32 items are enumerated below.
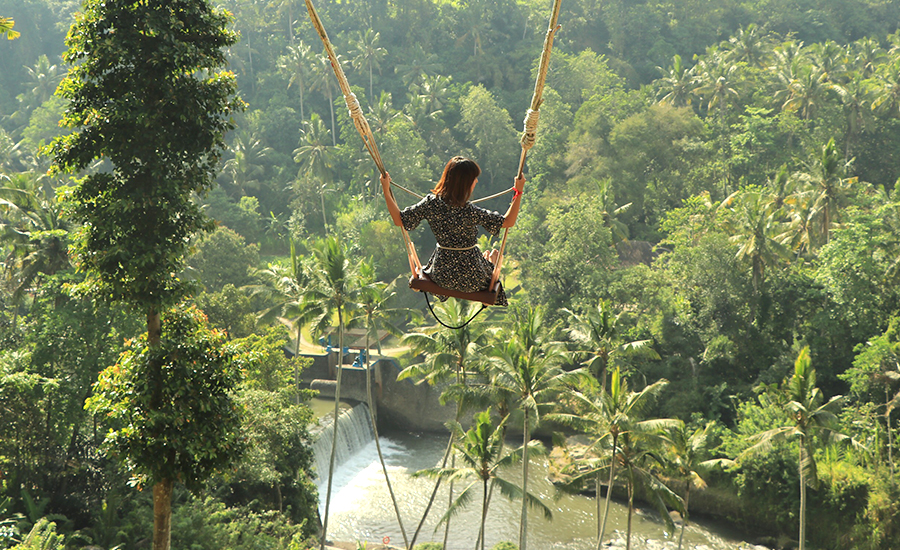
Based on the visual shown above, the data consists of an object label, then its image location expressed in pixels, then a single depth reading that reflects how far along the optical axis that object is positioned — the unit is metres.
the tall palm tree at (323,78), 59.00
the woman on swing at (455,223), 6.34
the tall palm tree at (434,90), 59.69
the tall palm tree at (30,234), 23.11
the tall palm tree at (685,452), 24.52
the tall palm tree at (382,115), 53.84
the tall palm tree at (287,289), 28.78
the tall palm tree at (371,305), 25.83
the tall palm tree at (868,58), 53.34
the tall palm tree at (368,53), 62.44
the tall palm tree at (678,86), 55.30
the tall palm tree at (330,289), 25.17
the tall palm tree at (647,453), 20.72
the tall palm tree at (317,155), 52.72
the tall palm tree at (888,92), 46.72
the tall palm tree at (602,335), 27.56
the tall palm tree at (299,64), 60.56
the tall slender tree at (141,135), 11.58
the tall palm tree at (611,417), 21.14
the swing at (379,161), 6.69
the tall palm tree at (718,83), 51.72
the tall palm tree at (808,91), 47.62
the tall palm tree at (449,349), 23.83
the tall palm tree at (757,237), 33.50
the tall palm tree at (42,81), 64.06
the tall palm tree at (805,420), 22.86
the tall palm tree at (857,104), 47.53
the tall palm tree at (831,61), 48.56
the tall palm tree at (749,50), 57.03
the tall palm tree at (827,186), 36.78
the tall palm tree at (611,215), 42.62
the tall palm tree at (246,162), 58.06
